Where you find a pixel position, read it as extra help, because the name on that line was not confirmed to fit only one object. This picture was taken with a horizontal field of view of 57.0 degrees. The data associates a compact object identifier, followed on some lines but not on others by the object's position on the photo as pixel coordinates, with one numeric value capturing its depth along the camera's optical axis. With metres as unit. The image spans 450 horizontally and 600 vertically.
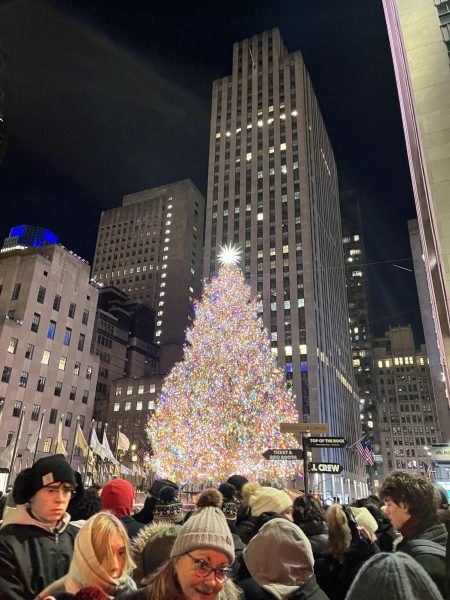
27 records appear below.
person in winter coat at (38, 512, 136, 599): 2.81
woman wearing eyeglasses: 2.32
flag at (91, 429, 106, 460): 32.47
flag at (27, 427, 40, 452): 32.58
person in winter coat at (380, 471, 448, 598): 3.69
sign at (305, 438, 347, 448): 13.59
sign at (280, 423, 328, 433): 14.63
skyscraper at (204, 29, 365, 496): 77.50
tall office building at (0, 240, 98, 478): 45.31
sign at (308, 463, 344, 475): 12.80
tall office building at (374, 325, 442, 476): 120.56
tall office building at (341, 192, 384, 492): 126.38
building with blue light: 160.00
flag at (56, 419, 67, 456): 30.97
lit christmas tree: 28.94
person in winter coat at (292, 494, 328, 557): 4.86
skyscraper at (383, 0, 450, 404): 17.06
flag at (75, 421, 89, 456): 32.12
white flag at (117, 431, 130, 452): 32.94
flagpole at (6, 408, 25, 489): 26.43
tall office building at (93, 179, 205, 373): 129.00
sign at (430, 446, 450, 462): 31.58
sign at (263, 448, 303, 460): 14.91
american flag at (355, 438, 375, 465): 32.44
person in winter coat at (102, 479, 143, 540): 5.40
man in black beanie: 3.21
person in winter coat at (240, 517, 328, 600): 3.08
